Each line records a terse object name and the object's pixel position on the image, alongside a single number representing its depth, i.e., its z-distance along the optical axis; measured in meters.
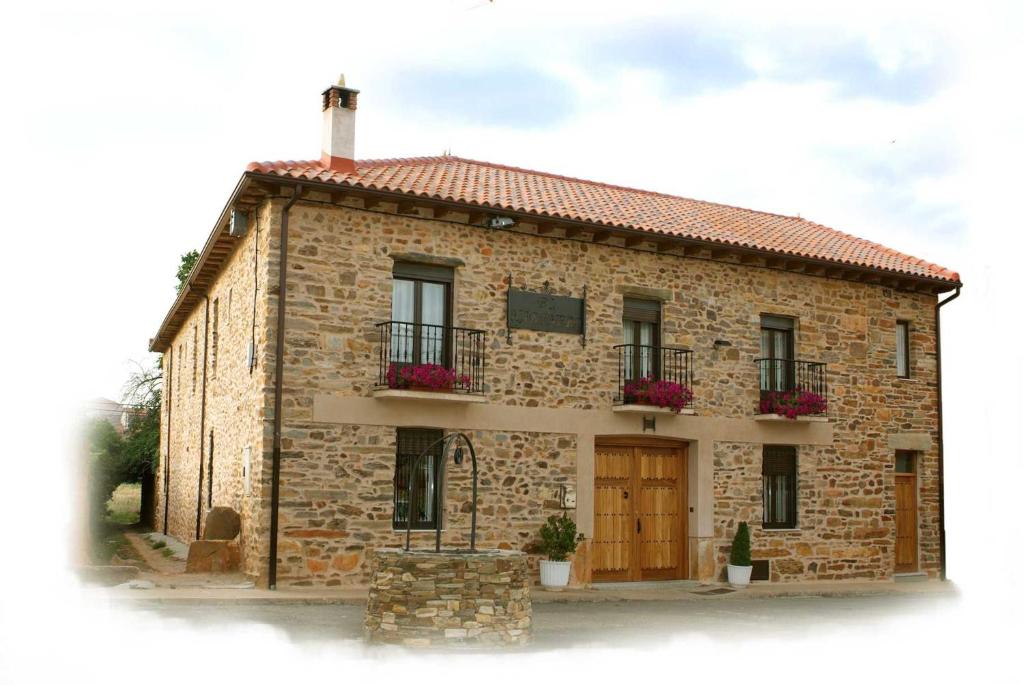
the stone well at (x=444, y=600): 9.03
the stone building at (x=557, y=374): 13.80
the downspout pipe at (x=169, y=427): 25.34
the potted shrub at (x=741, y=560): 16.44
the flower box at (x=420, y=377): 13.91
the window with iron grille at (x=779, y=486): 17.48
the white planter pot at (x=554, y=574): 14.78
